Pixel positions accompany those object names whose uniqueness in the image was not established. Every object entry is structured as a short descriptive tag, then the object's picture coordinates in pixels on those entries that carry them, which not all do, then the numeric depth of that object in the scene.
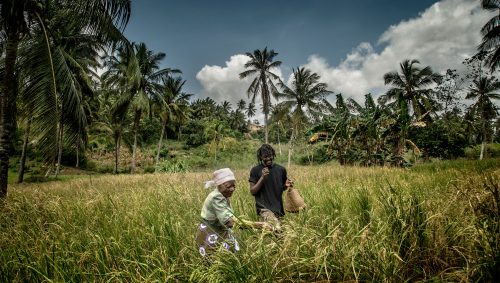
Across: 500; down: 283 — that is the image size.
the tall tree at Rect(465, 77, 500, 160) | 31.27
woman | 2.56
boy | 3.52
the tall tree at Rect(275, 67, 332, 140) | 30.44
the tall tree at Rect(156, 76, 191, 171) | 29.84
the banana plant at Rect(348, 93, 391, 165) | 14.36
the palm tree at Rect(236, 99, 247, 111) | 75.44
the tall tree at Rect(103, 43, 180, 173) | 23.77
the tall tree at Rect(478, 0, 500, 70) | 15.29
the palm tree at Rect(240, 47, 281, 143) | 30.30
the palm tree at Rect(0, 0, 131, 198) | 6.03
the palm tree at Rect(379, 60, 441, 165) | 26.47
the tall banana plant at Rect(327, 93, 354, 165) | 15.57
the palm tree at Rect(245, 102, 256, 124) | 75.69
